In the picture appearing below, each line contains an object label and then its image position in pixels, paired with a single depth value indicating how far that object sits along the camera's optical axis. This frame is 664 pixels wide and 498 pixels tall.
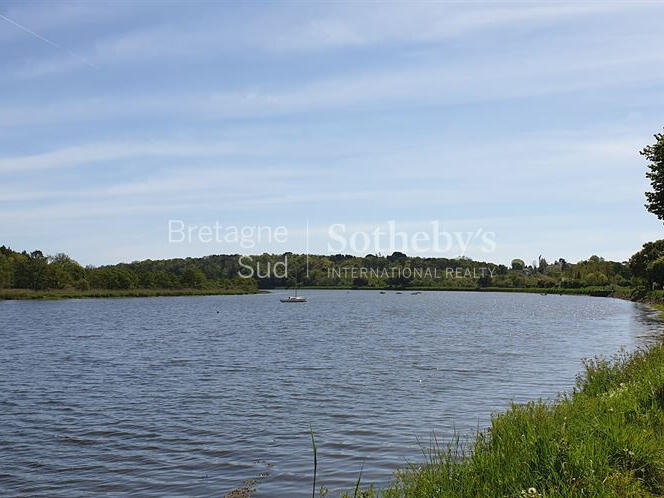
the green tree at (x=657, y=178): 40.31
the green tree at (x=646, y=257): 93.69
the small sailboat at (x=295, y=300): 165.12
